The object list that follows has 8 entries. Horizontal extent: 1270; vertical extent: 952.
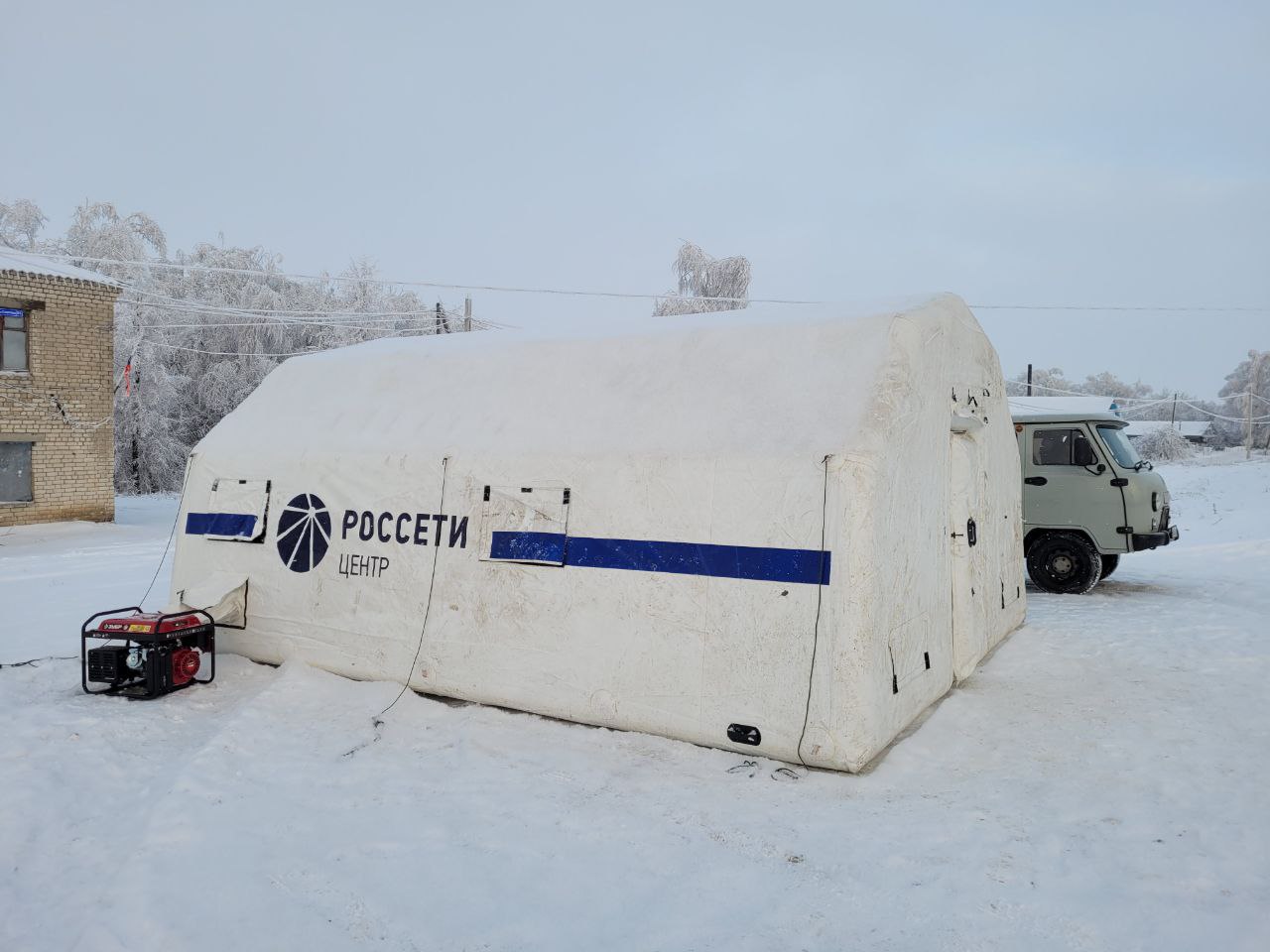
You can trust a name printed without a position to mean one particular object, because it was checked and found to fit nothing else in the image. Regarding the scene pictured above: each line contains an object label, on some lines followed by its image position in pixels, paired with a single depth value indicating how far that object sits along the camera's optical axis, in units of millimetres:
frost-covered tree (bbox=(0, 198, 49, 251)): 27219
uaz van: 9922
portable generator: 6082
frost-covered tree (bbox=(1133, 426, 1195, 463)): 40031
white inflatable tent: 4867
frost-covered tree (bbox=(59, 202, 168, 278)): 26359
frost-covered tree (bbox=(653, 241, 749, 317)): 29016
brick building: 15602
